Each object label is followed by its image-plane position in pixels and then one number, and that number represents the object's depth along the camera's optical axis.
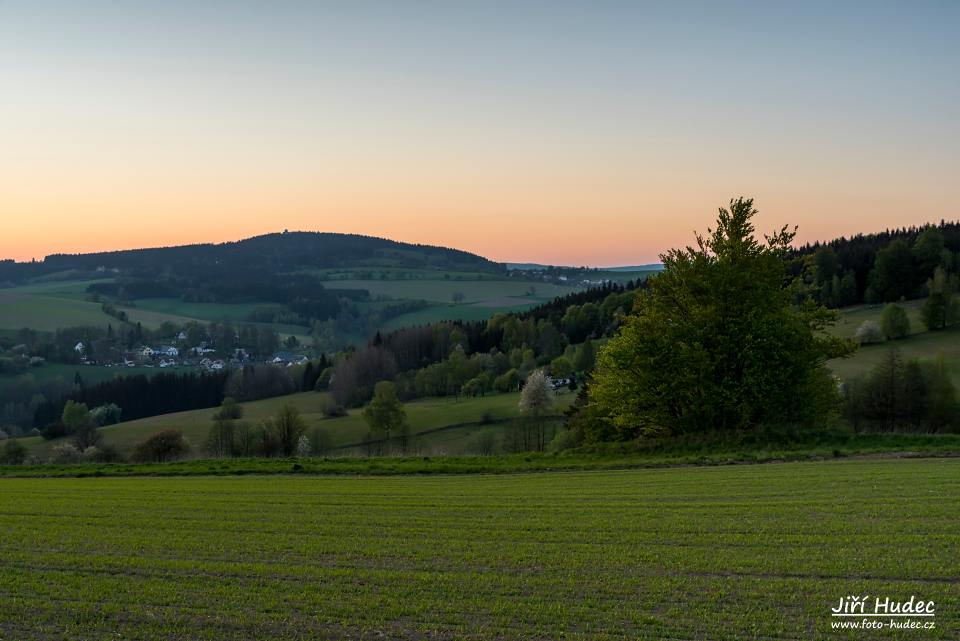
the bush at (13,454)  69.62
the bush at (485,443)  72.25
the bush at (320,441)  80.79
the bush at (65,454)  68.12
